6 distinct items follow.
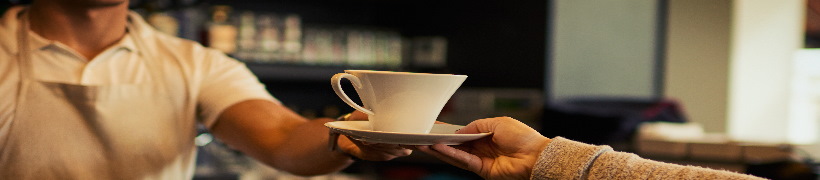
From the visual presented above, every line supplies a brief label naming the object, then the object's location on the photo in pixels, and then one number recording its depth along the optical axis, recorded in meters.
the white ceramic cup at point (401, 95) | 1.08
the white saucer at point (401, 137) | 0.97
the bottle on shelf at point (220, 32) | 4.21
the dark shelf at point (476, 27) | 4.57
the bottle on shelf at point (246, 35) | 4.29
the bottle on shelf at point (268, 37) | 4.34
